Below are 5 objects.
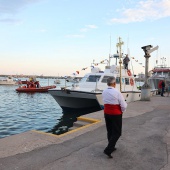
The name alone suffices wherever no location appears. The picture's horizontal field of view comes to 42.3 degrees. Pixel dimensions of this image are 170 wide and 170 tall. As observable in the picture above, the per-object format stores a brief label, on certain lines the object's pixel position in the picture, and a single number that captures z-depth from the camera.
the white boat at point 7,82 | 65.62
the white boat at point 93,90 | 14.90
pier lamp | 15.81
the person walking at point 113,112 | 4.77
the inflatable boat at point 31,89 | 36.06
